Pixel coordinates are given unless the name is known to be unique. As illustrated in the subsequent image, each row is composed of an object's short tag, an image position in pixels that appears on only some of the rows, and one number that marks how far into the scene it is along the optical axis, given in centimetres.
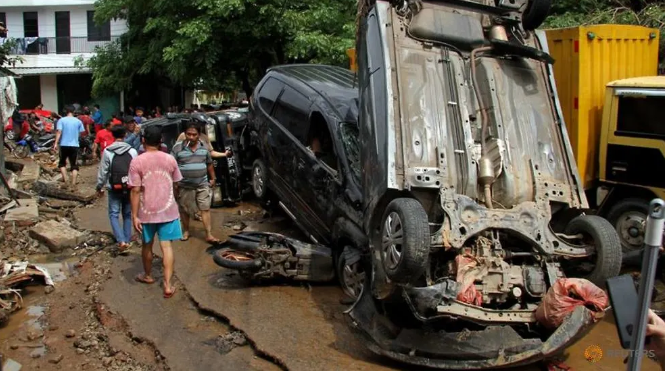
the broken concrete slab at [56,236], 768
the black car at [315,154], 590
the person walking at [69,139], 1165
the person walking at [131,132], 929
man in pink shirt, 612
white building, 3152
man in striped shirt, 759
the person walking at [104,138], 1198
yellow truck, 667
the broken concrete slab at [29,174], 1194
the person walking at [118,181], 723
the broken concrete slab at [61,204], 1009
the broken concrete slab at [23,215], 838
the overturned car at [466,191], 431
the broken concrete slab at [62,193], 1060
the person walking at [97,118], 2179
